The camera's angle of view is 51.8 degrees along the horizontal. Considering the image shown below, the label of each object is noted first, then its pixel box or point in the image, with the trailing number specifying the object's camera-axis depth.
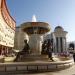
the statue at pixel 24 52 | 6.16
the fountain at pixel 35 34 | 7.36
